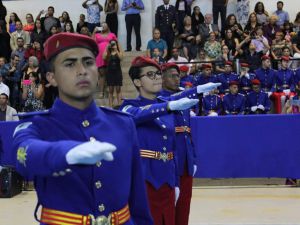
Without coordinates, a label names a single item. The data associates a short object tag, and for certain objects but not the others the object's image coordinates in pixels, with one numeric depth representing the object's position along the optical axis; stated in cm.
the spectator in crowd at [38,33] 1825
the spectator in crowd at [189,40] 1788
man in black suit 1848
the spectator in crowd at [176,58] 1680
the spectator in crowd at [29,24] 1933
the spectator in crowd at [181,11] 1882
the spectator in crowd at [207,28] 1815
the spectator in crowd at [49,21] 1863
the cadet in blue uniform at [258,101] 1452
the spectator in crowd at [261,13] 1895
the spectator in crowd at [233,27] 1786
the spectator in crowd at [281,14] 1917
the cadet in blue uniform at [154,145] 582
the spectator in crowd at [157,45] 1742
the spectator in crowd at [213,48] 1719
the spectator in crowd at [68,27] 1823
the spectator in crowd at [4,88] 1525
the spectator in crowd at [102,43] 1716
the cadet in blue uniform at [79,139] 305
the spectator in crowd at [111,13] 1959
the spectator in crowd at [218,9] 1981
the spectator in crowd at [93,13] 1928
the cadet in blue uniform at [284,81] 1527
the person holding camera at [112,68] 1686
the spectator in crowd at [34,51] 1736
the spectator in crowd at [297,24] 1870
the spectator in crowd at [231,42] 1756
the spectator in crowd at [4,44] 1833
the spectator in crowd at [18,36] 1858
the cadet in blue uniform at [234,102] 1432
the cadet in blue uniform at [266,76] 1541
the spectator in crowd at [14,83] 1642
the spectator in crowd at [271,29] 1807
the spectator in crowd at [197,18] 1886
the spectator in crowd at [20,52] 1715
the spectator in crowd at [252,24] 1813
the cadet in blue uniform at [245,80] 1520
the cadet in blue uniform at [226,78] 1533
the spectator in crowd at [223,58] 1622
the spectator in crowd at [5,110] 1394
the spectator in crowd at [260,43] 1712
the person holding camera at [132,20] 1930
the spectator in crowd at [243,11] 1989
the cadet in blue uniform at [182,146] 667
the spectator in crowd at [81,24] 1916
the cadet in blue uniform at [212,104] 1439
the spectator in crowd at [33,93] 1542
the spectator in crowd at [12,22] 1950
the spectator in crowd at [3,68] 1667
